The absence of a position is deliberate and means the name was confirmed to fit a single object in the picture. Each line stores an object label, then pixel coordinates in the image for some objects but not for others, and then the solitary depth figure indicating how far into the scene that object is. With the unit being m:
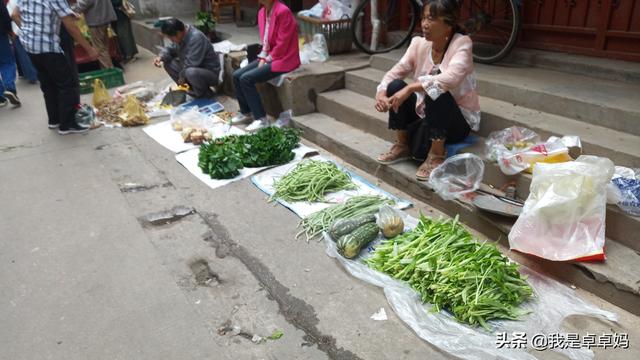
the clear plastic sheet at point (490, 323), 2.23
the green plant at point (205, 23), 8.38
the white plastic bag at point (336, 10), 6.23
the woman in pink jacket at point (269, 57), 5.05
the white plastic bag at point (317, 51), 6.03
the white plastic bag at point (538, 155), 3.04
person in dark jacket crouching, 5.94
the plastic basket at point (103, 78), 7.23
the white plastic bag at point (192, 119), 5.49
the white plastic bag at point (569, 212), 2.59
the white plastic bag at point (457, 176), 3.39
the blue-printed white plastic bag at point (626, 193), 2.66
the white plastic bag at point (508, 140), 3.39
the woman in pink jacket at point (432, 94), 3.27
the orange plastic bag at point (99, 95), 6.26
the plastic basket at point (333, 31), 6.11
